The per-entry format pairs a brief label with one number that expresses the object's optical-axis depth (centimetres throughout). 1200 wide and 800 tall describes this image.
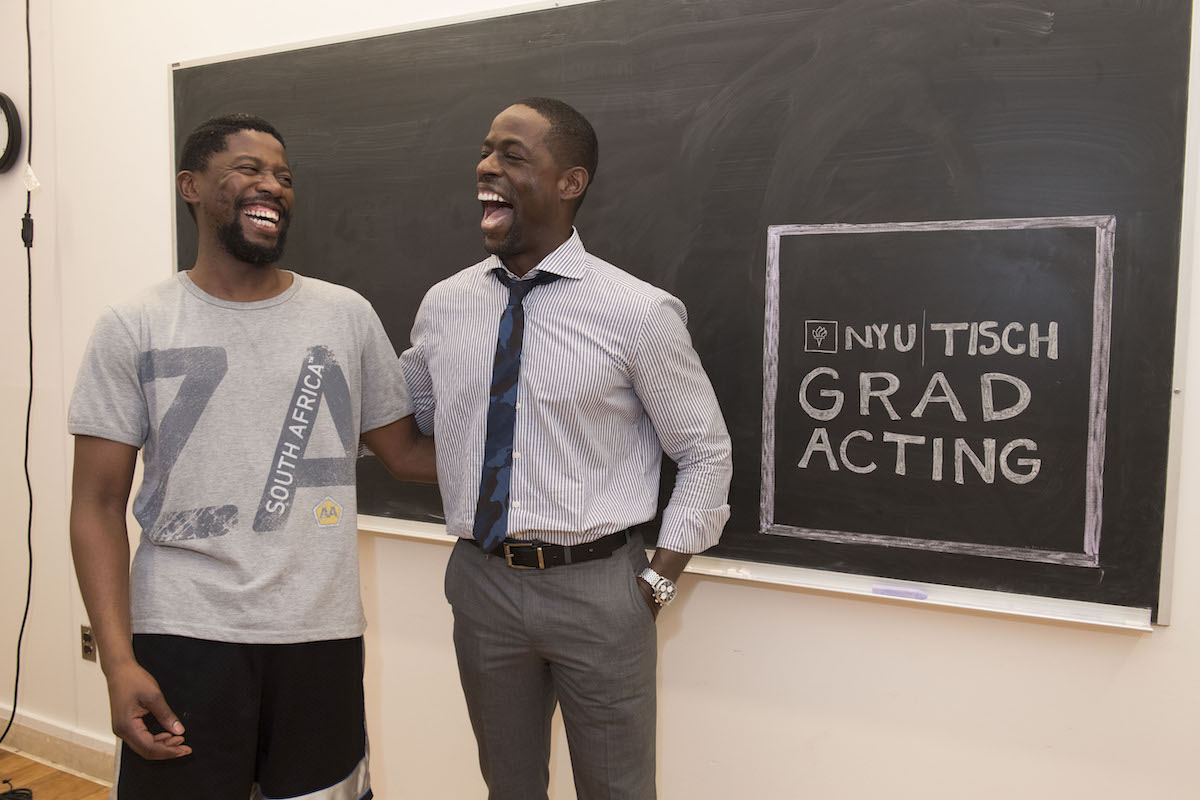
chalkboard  149
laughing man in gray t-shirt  133
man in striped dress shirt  153
